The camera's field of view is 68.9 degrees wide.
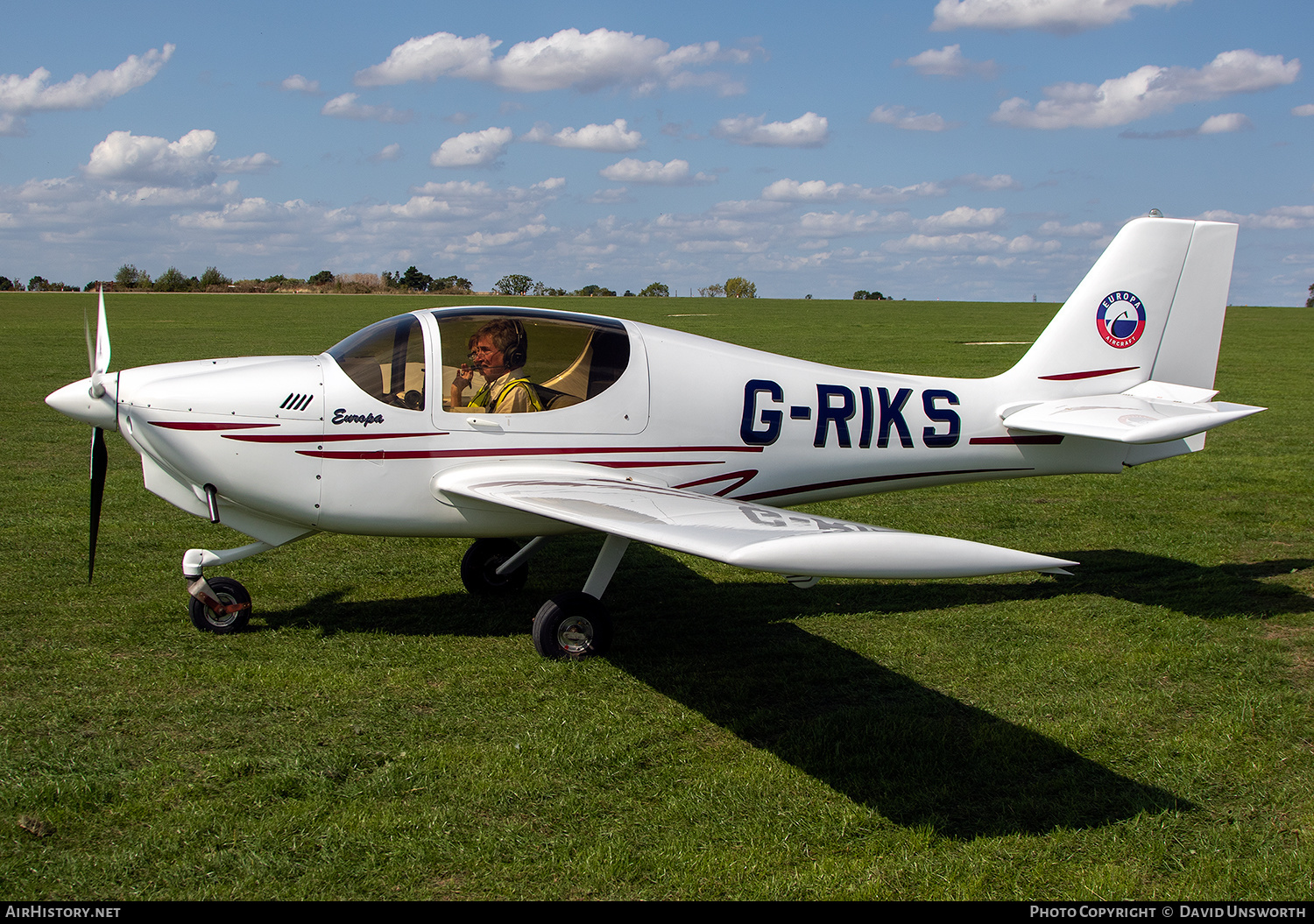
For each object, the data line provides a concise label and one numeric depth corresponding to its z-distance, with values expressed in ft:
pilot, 20.12
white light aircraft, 18.94
